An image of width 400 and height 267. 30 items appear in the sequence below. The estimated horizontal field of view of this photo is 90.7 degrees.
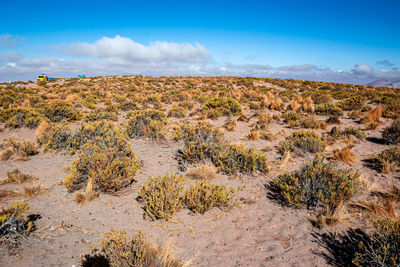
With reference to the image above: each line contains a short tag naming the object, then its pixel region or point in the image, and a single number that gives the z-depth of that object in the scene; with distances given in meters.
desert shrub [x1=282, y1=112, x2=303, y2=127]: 10.64
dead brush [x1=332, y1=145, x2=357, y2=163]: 6.28
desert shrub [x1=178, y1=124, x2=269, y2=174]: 5.62
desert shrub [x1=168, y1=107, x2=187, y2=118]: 12.52
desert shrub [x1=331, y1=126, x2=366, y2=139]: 8.28
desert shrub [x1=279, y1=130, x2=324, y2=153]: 6.89
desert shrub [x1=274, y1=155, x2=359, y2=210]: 4.00
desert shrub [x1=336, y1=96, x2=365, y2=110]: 13.75
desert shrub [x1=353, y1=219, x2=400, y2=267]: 2.52
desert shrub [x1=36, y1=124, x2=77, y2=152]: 6.80
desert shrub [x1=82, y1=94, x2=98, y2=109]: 14.40
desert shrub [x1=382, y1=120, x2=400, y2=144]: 7.62
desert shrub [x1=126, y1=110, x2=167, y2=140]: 8.11
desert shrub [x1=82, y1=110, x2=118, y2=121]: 10.93
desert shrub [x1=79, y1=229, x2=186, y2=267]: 2.46
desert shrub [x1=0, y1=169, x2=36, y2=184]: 4.71
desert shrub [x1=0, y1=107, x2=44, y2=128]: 9.39
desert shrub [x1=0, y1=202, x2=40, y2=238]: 2.86
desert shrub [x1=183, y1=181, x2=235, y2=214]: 3.97
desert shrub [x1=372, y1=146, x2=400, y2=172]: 5.54
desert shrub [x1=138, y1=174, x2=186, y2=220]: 3.72
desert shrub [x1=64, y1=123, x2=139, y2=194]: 4.38
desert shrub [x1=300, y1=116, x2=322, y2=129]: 9.84
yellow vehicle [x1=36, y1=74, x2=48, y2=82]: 34.14
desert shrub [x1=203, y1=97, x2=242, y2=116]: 12.77
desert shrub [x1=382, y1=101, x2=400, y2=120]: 11.32
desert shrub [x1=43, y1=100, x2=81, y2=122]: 10.79
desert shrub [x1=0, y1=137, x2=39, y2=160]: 6.49
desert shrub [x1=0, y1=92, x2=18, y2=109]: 13.39
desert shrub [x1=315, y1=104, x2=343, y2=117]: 12.17
